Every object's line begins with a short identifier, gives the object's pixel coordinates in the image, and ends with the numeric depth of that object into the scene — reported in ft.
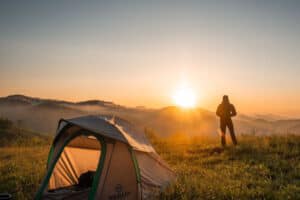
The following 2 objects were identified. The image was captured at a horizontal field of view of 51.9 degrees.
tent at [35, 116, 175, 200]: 23.38
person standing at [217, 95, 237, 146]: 47.80
